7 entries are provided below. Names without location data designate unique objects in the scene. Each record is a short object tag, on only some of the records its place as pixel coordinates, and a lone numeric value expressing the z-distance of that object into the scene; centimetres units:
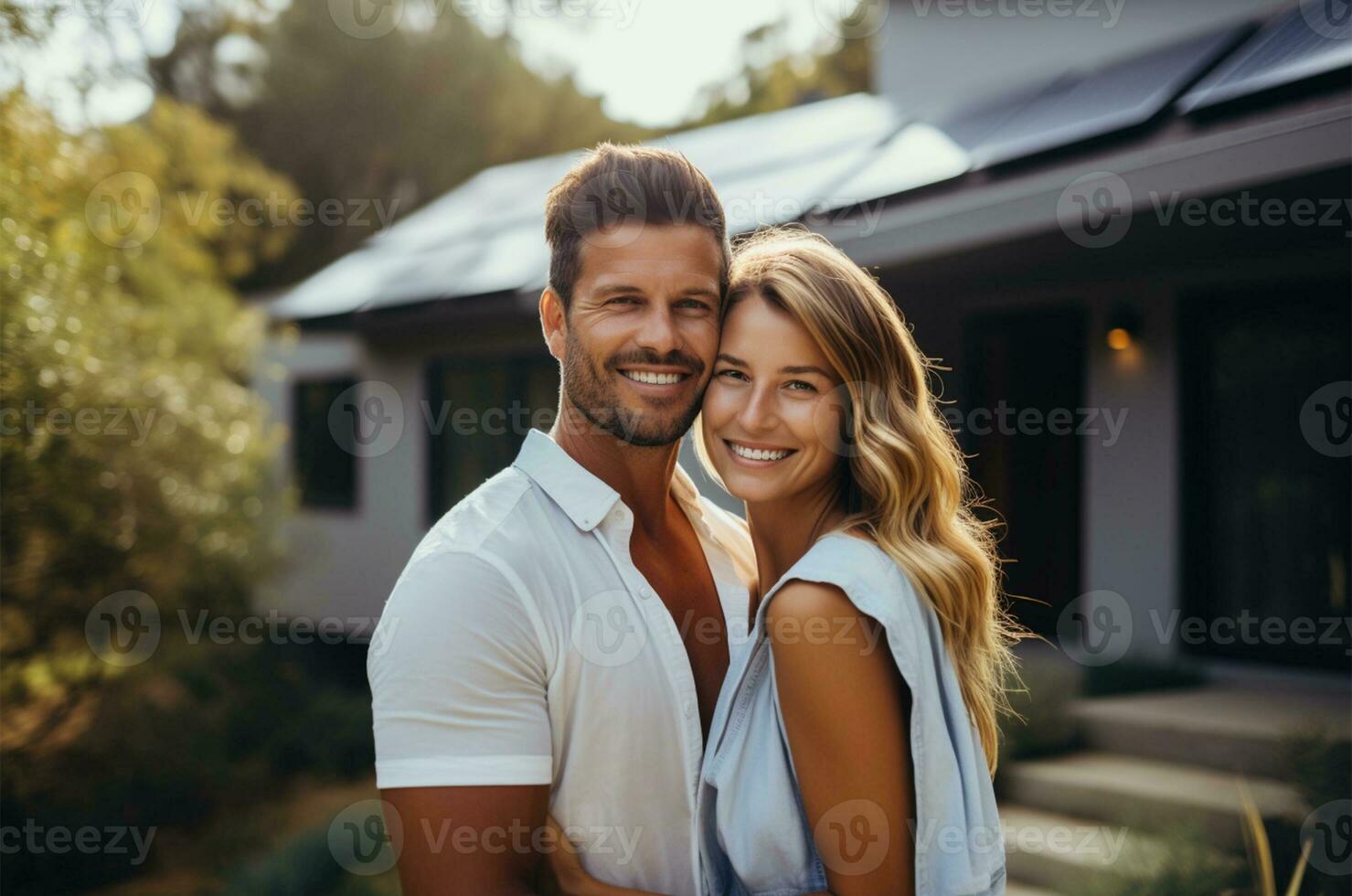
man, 201
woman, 209
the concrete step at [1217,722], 575
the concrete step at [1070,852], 479
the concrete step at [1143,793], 523
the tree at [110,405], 464
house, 554
